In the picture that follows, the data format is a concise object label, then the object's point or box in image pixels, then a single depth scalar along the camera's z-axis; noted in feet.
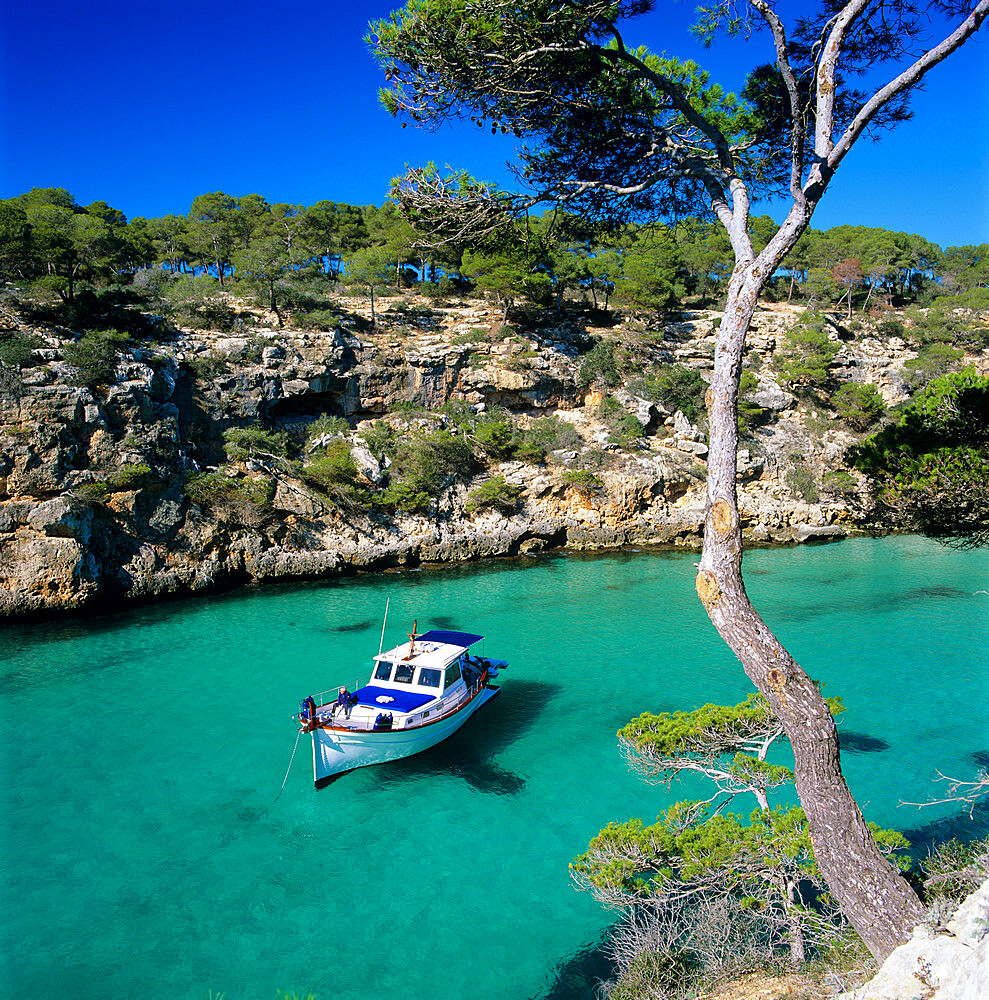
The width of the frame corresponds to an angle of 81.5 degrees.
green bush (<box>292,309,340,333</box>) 93.35
